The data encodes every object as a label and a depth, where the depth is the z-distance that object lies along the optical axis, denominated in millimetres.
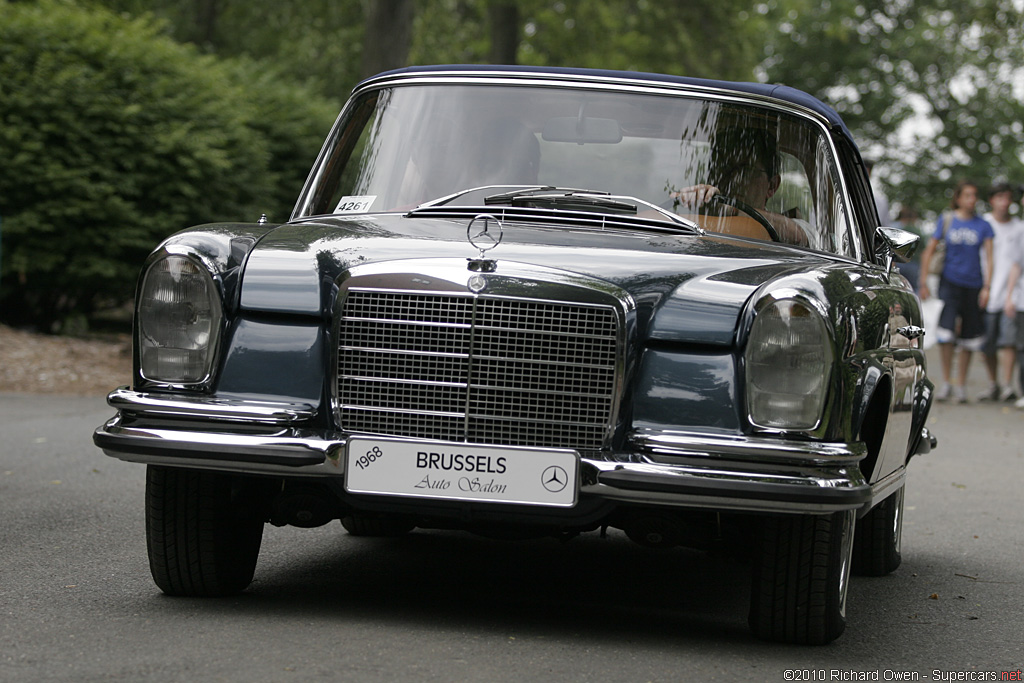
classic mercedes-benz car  8070
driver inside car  10016
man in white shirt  28031
